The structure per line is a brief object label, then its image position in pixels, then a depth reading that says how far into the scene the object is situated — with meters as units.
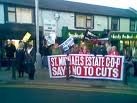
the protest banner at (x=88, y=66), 13.65
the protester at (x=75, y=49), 16.09
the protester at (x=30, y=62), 14.39
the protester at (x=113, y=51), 14.51
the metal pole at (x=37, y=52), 18.39
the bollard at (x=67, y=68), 14.02
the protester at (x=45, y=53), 19.70
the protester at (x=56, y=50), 15.95
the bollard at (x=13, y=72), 14.54
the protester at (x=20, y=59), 15.15
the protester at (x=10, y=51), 18.95
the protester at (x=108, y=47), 15.73
